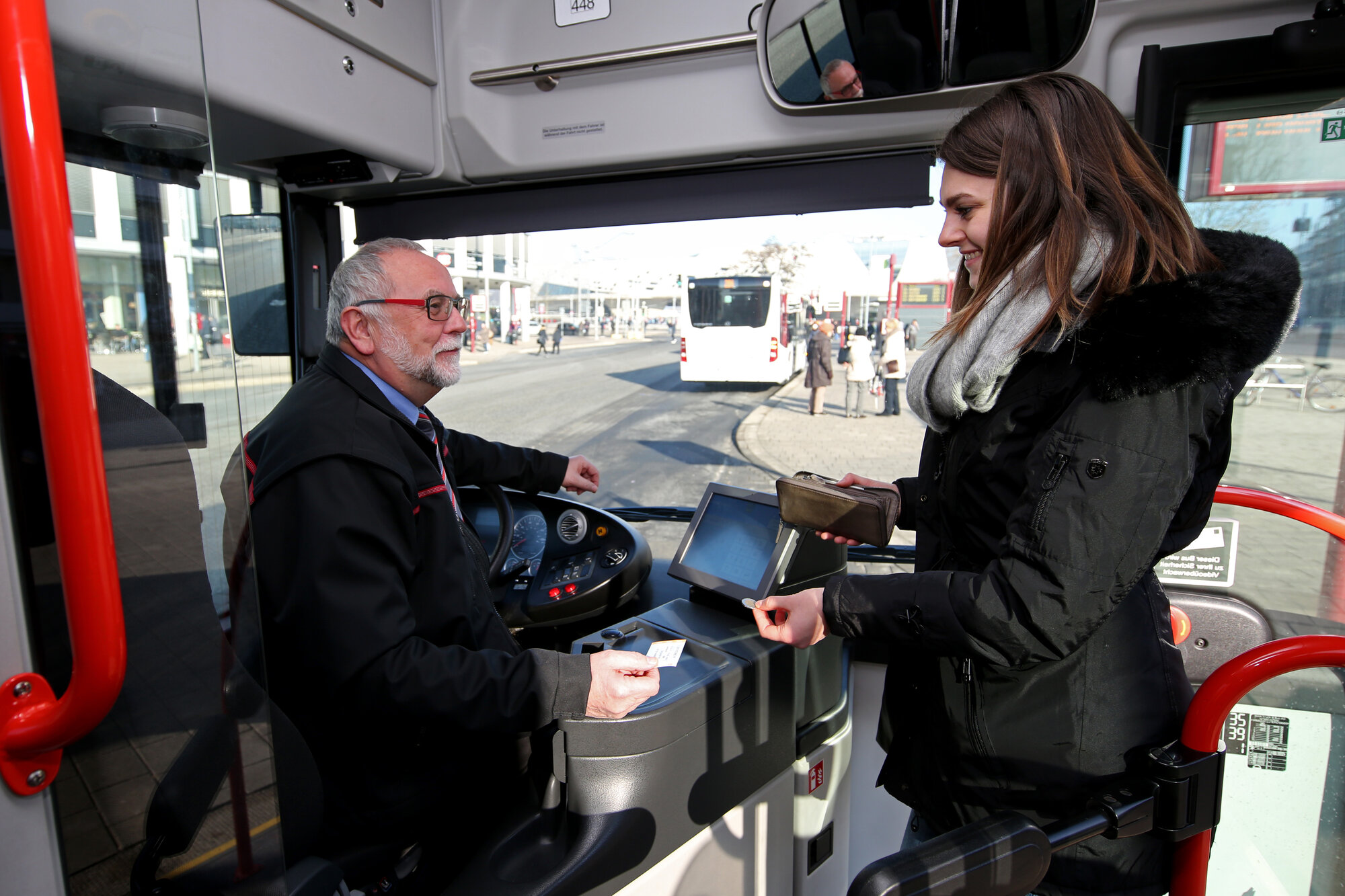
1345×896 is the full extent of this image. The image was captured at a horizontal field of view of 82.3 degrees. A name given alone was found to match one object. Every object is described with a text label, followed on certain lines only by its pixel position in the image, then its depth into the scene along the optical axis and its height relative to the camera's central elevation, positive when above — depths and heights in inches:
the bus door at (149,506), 25.0 -6.7
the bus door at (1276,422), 60.6 -11.3
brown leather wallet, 54.9 -14.4
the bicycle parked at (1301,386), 70.2 -7.2
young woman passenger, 36.6 -7.5
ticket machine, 51.1 -32.8
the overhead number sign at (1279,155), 63.3 +12.7
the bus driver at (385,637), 47.4 -20.7
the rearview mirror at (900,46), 62.1 +22.2
